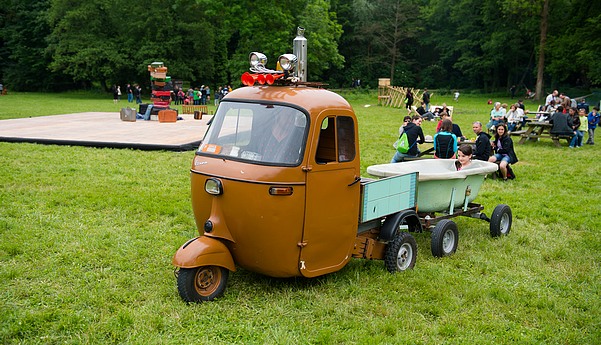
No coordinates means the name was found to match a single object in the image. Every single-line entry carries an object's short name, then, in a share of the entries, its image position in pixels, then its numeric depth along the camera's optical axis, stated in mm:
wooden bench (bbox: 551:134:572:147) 18078
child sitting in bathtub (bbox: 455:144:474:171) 8461
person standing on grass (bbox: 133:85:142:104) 40056
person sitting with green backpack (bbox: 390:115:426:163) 11719
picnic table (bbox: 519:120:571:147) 18281
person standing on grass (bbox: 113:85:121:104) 44122
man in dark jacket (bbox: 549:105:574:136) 17969
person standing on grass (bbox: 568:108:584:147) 18359
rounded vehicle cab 5371
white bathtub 7285
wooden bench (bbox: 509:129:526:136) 18797
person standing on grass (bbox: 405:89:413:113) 32481
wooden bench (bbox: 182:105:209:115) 27250
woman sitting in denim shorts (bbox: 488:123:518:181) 12398
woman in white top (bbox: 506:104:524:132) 20875
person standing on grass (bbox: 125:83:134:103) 42275
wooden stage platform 15656
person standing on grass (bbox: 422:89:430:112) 31719
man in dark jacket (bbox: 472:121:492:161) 11594
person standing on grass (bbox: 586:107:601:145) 19438
